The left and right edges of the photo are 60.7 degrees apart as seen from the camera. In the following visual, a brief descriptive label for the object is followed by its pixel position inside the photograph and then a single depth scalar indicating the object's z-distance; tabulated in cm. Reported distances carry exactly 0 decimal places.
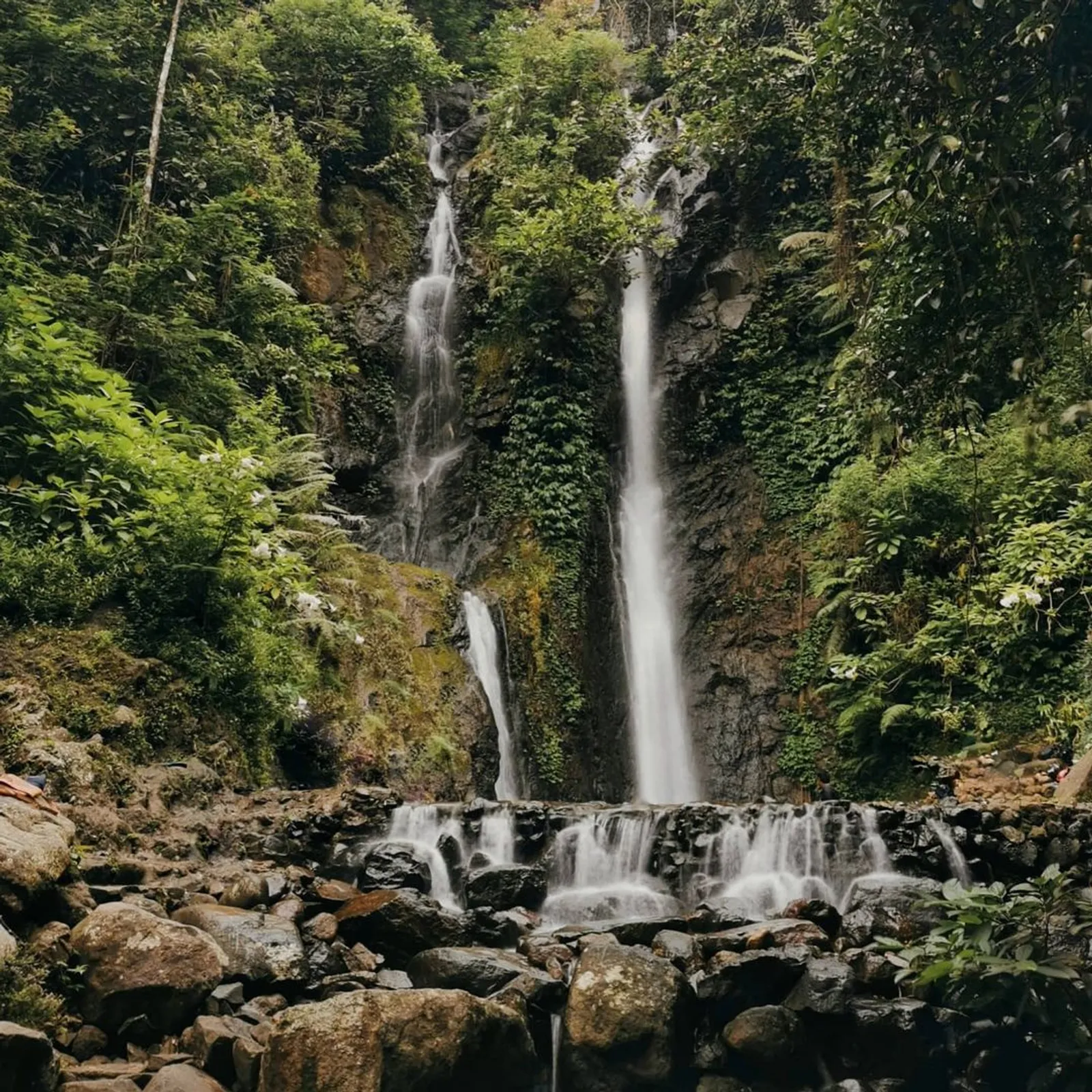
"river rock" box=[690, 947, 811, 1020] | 566
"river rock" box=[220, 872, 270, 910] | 636
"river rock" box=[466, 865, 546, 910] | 761
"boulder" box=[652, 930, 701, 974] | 608
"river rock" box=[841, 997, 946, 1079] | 546
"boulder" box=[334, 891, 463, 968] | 626
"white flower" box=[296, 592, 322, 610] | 1018
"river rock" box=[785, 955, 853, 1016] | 556
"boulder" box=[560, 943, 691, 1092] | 520
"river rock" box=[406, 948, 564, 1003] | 555
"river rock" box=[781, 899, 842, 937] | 674
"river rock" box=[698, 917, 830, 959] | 620
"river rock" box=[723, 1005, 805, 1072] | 541
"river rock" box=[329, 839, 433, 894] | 756
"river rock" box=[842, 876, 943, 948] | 654
